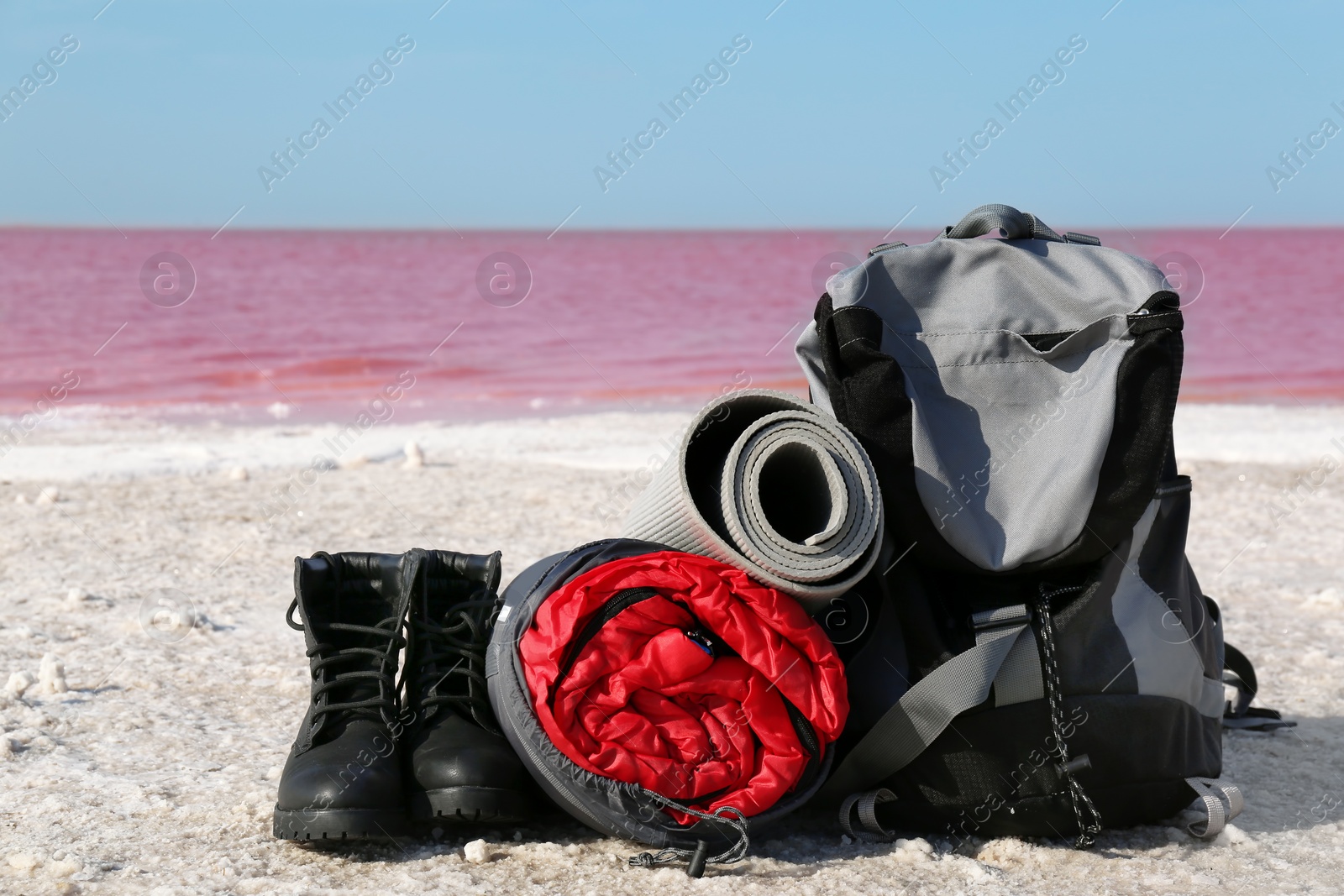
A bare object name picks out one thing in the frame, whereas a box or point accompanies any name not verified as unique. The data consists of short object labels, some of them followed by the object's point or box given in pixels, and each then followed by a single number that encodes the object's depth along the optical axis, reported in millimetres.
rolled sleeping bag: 2264
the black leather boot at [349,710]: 2252
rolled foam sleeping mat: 2338
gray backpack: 2406
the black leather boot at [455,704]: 2309
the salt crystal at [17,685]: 3168
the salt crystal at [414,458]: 6762
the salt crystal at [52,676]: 3197
